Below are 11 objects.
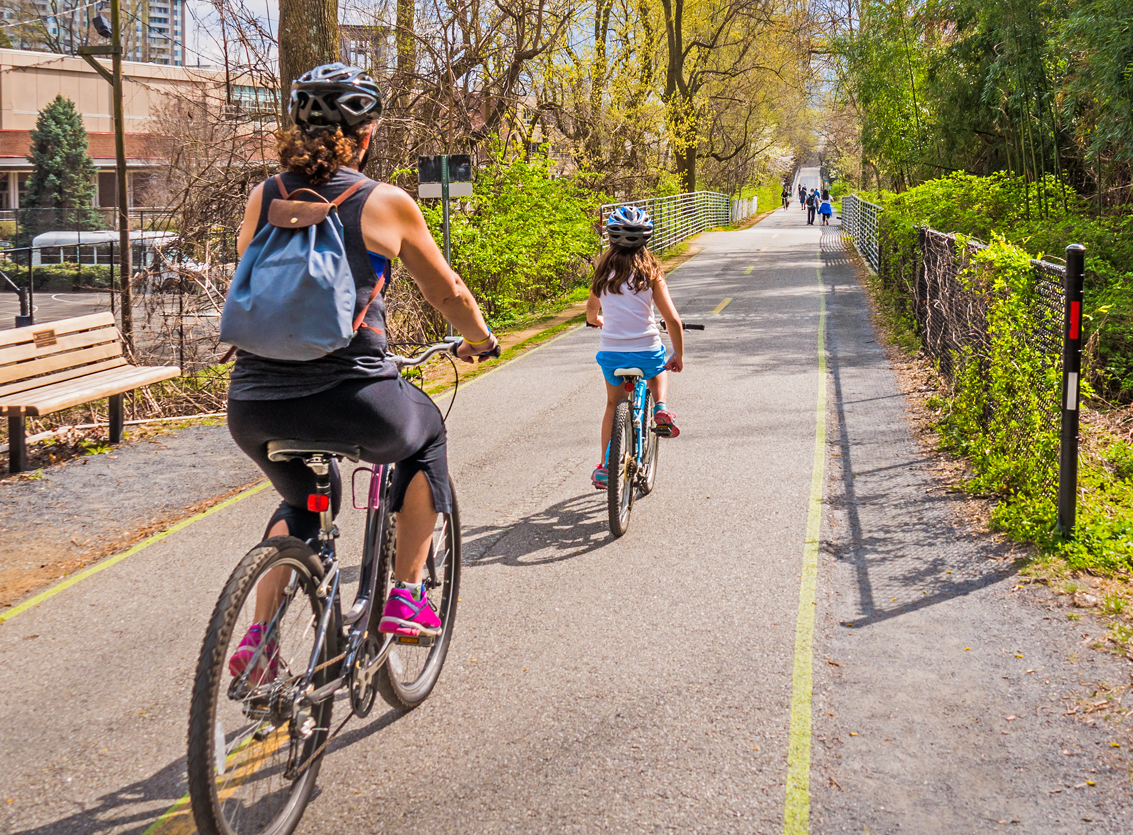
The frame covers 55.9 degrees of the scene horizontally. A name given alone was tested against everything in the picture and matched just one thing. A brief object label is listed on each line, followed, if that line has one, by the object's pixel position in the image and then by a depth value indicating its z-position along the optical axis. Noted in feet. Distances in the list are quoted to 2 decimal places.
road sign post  44.47
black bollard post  19.53
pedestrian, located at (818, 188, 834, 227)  184.03
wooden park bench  25.67
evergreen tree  193.47
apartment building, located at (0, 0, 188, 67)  215.31
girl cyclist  20.93
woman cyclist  10.14
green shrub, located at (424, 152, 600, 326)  55.21
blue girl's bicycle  20.59
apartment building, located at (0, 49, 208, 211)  201.26
